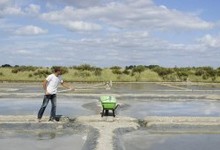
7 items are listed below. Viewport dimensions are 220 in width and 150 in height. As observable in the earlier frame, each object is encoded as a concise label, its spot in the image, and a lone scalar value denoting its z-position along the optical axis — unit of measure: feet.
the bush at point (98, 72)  134.23
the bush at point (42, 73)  133.12
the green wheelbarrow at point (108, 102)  32.89
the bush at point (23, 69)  153.05
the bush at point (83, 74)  130.73
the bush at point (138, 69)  152.48
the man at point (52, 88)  32.20
